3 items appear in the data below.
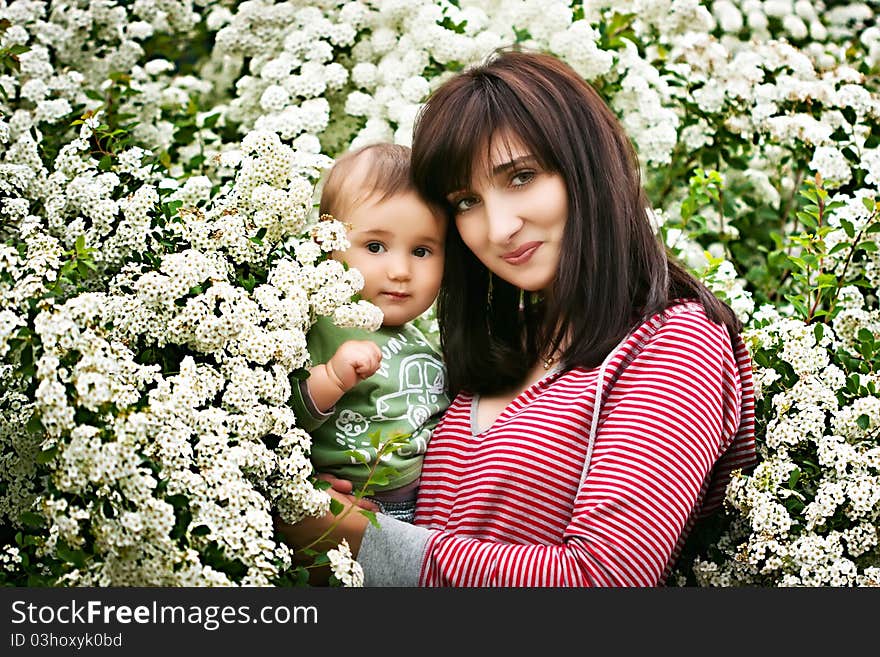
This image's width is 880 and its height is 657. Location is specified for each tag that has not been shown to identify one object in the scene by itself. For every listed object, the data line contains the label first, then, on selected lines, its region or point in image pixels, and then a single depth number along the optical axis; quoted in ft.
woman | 6.28
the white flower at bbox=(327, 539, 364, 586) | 5.99
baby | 7.38
